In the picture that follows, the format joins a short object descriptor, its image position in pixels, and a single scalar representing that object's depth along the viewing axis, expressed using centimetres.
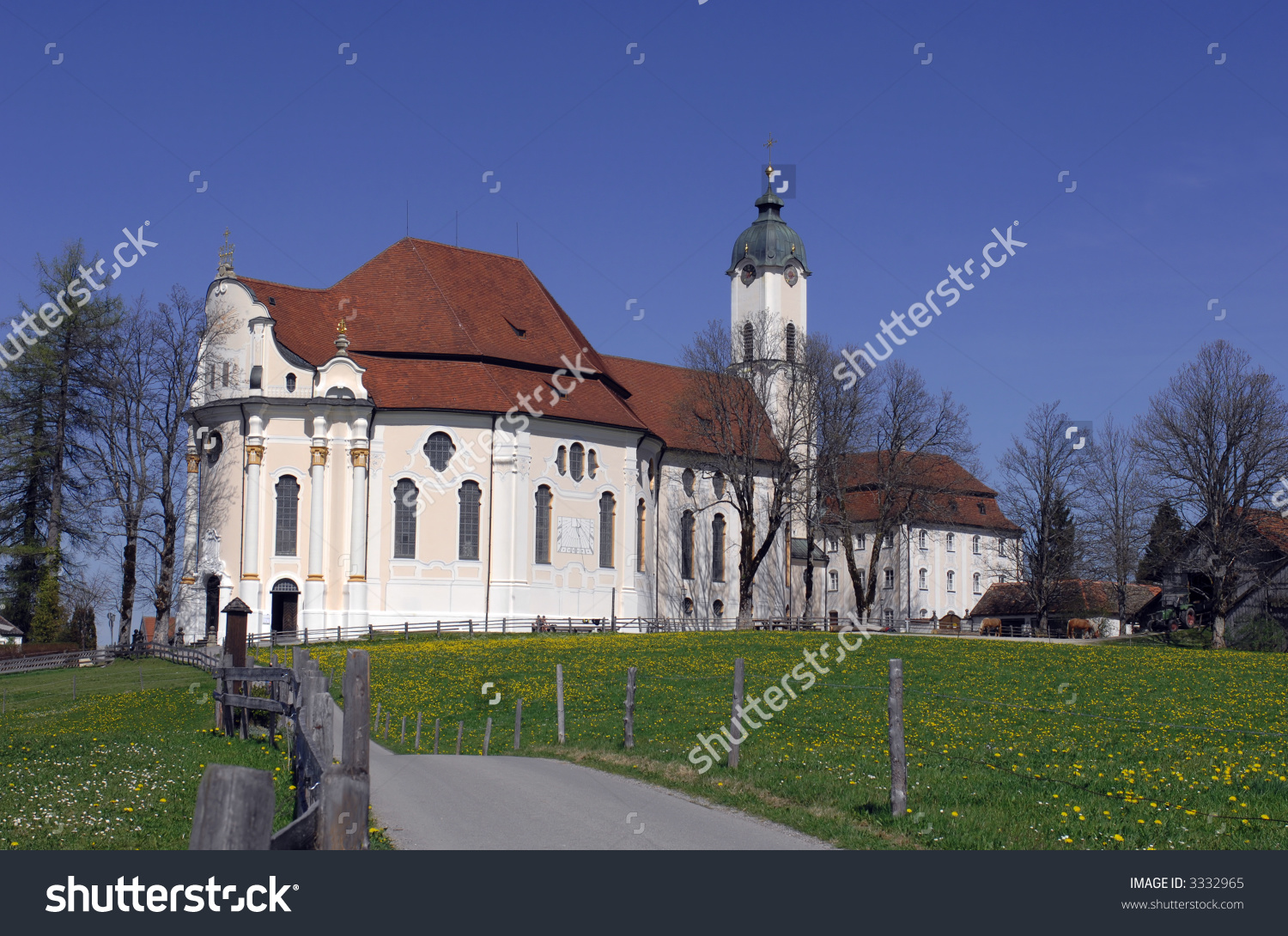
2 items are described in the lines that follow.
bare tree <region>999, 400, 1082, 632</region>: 6581
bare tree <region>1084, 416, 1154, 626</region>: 6531
